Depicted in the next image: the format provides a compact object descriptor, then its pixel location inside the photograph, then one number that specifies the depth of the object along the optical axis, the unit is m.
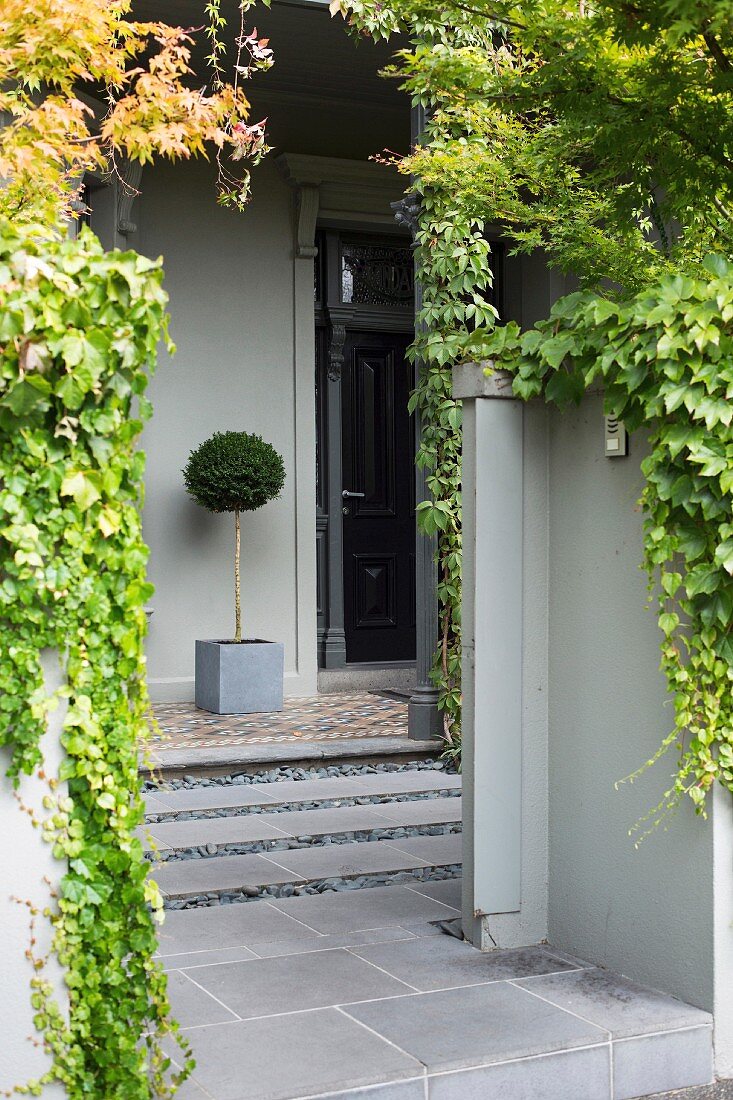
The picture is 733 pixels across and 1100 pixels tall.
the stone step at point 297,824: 5.39
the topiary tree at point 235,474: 8.12
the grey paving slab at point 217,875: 4.69
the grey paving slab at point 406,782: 6.32
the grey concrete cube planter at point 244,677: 8.04
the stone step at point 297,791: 5.98
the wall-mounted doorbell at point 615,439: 3.64
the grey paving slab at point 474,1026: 3.10
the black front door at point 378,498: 9.60
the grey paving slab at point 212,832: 5.34
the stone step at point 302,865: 4.74
